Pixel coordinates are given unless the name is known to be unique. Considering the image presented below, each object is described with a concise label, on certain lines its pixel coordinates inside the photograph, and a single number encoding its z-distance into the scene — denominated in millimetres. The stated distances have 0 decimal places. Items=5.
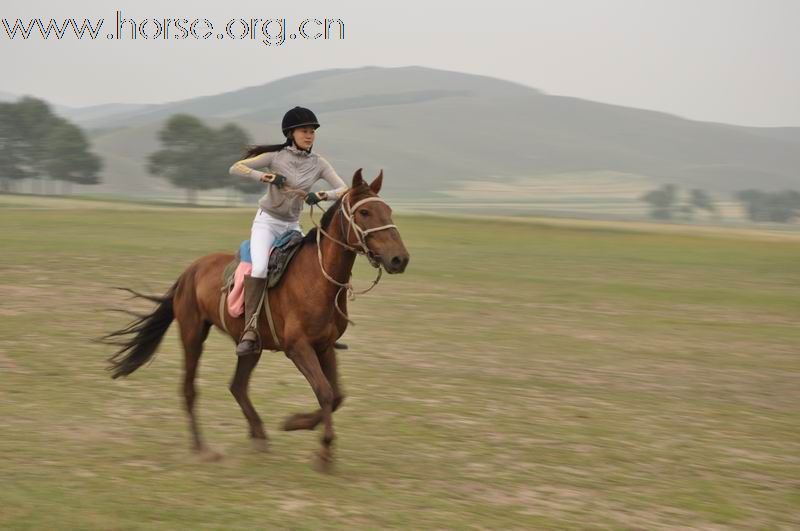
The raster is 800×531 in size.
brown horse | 8383
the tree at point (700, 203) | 196500
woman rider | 9188
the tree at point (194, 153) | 131125
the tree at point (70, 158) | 131375
